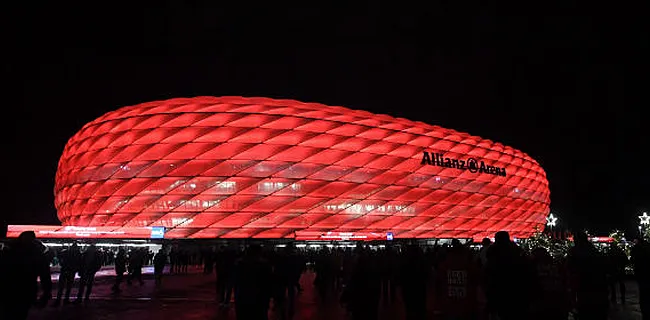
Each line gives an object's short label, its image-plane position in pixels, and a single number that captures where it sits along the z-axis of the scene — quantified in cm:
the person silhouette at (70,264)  1284
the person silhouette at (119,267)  1666
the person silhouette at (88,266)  1305
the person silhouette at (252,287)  586
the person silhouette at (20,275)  608
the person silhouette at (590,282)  687
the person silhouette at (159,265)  2085
